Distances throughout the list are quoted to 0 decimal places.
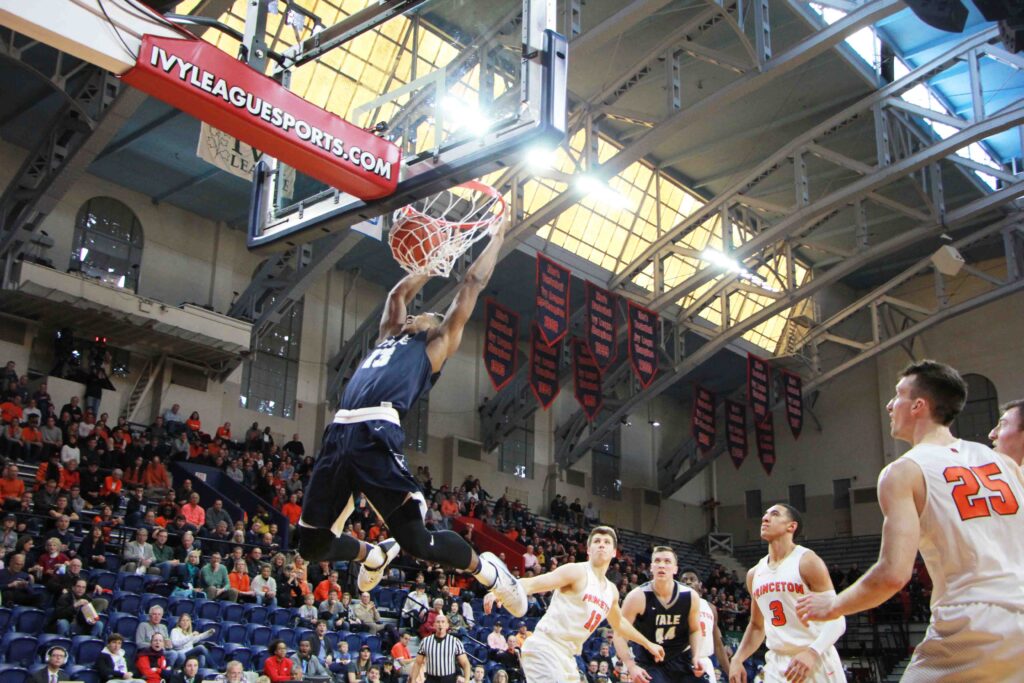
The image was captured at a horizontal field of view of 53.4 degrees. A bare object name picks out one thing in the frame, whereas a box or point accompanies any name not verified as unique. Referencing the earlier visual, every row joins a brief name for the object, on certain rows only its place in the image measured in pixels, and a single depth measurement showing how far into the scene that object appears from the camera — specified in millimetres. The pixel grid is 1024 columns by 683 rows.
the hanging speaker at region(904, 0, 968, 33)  12195
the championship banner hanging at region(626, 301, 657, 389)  26391
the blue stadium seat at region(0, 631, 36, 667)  10812
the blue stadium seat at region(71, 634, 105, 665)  11477
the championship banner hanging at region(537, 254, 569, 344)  23109
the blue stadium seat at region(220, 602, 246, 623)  13953
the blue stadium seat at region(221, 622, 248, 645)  13344
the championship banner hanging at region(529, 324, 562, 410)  25766
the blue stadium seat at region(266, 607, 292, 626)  14461
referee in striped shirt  12438
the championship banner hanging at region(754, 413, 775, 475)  33062
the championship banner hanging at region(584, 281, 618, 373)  25422
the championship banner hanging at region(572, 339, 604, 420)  26922
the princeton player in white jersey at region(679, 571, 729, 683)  8500
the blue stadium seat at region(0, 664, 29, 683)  9930
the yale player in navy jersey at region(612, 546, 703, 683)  8477
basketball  7555
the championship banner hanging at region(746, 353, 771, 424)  30844
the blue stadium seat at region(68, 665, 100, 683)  10790
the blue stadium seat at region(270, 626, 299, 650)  13742
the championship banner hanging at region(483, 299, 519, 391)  24422
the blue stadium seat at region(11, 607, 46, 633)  11820
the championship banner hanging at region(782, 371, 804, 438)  31961
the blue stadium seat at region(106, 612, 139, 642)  12251
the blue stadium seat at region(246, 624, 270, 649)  13602
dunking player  5750
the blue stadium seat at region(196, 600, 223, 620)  13711
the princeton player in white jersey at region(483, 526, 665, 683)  7770
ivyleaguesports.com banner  6746
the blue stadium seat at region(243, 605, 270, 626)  14211
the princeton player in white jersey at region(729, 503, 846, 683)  7199
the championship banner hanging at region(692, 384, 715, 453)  30953
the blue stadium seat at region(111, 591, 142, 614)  13078
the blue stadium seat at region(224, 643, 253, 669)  12320
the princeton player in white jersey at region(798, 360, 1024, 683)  3660
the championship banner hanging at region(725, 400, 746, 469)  32250
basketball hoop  7531
